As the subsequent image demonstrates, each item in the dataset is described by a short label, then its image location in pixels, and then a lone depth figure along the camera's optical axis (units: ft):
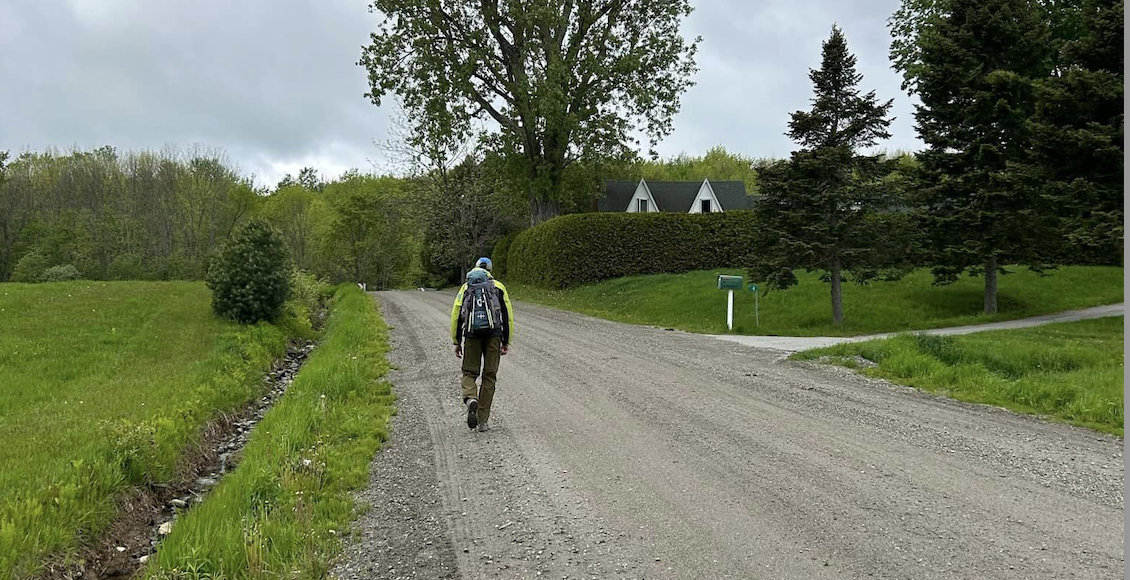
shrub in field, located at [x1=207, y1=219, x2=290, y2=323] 51.11
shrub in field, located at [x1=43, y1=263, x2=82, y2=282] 127.34
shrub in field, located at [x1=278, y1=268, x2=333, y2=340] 58.49
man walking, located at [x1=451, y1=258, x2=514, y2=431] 22.36
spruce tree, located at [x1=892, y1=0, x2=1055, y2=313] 54.75
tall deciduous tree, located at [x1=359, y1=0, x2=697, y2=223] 91.97
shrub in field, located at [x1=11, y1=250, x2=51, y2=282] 137.59
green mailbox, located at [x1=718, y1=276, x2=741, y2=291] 51.06
